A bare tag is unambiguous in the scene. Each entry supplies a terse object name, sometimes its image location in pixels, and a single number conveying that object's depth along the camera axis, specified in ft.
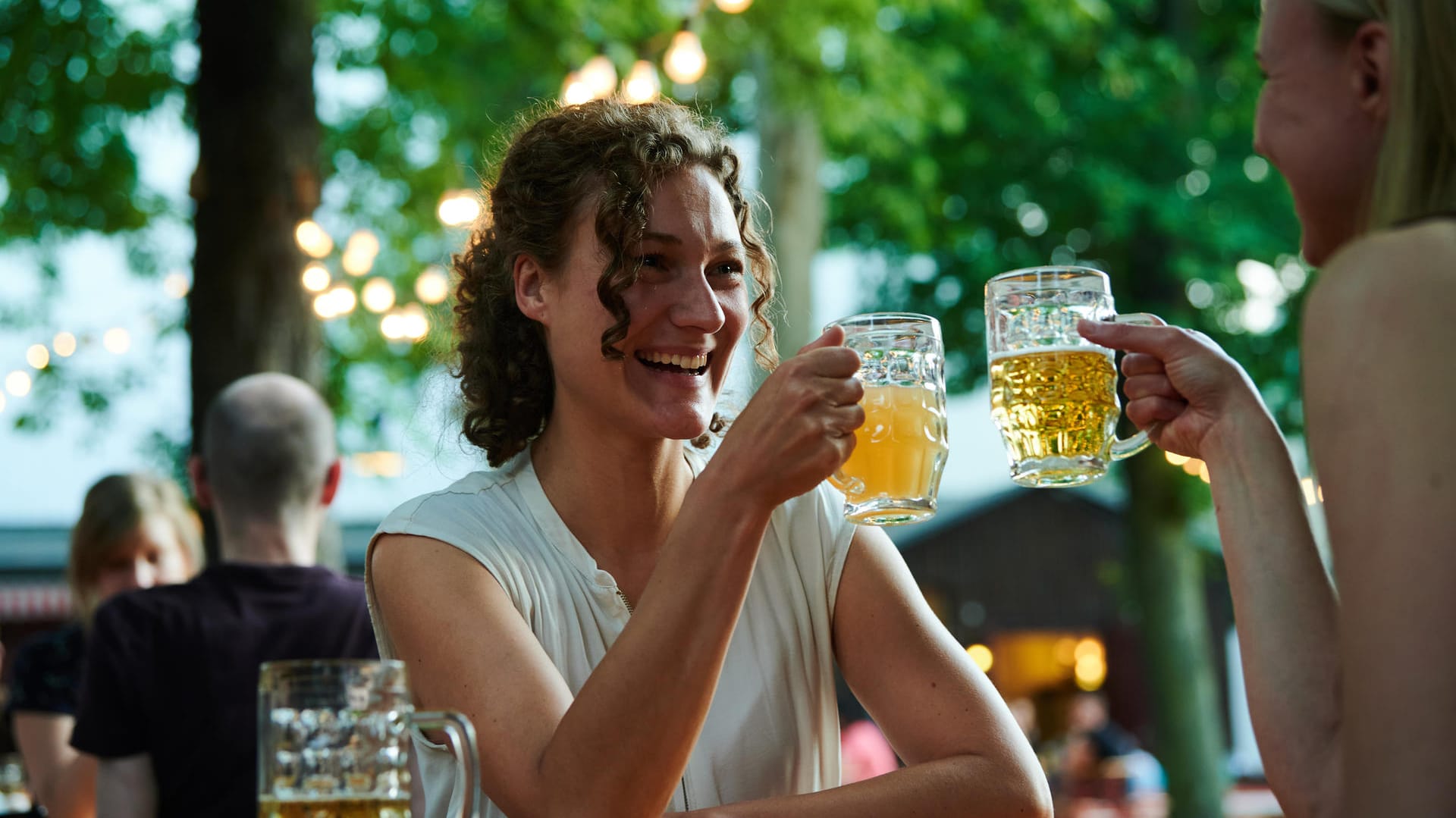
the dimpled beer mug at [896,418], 5.54
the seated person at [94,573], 12.23
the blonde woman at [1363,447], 3.54
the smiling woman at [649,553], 5.05
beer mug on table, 3.73
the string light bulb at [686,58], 20.42
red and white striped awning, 51.37
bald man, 9.87
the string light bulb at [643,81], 17.35
